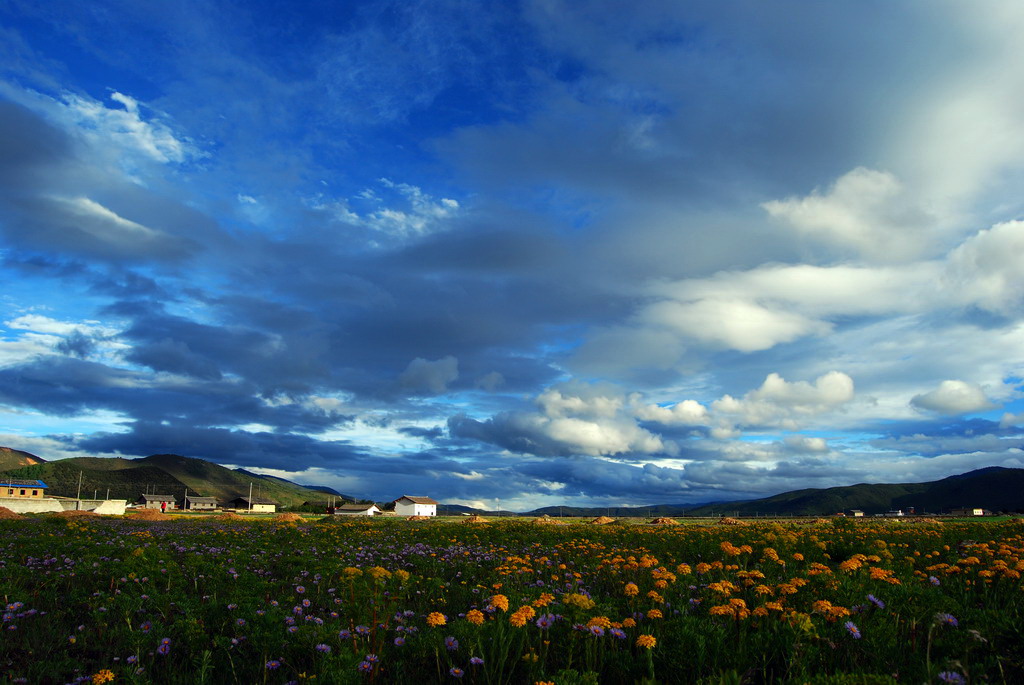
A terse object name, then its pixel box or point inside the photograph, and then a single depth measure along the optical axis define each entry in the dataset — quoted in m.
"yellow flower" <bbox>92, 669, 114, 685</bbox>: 5.04
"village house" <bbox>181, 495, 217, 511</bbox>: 165.88
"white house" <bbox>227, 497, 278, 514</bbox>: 158.79
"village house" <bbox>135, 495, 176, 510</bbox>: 151.29
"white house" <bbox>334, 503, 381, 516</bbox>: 136.62
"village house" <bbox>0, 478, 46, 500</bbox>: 115.06
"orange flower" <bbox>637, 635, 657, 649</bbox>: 4.76
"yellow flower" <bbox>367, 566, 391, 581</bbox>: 6.04
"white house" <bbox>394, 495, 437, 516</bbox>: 128.12
